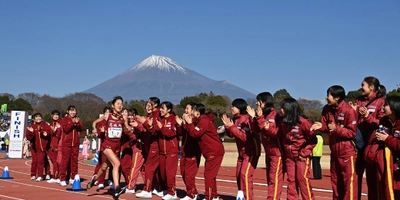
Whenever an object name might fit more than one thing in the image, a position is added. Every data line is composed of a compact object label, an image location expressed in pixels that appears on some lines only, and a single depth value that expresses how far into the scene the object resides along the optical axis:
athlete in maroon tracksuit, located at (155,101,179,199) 12.18
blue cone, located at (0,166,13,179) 17.47
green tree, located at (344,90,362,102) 75.71
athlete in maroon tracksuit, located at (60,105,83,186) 15.51
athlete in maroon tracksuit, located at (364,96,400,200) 7.79
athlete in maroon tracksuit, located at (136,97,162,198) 12.34
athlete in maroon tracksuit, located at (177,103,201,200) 11.82
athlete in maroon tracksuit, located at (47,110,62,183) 16.31
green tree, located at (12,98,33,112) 100.25
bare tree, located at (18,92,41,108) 112.62
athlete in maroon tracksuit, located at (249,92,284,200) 9.83
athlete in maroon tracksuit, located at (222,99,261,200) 10.47
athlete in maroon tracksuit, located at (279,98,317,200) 9.55
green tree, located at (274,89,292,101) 89.67
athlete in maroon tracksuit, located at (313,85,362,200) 8.89
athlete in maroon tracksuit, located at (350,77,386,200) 8.93
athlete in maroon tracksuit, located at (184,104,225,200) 11.19
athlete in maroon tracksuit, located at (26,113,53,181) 16.78
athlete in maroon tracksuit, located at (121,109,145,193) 13.03
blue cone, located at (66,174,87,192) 13.95
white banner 32.47
